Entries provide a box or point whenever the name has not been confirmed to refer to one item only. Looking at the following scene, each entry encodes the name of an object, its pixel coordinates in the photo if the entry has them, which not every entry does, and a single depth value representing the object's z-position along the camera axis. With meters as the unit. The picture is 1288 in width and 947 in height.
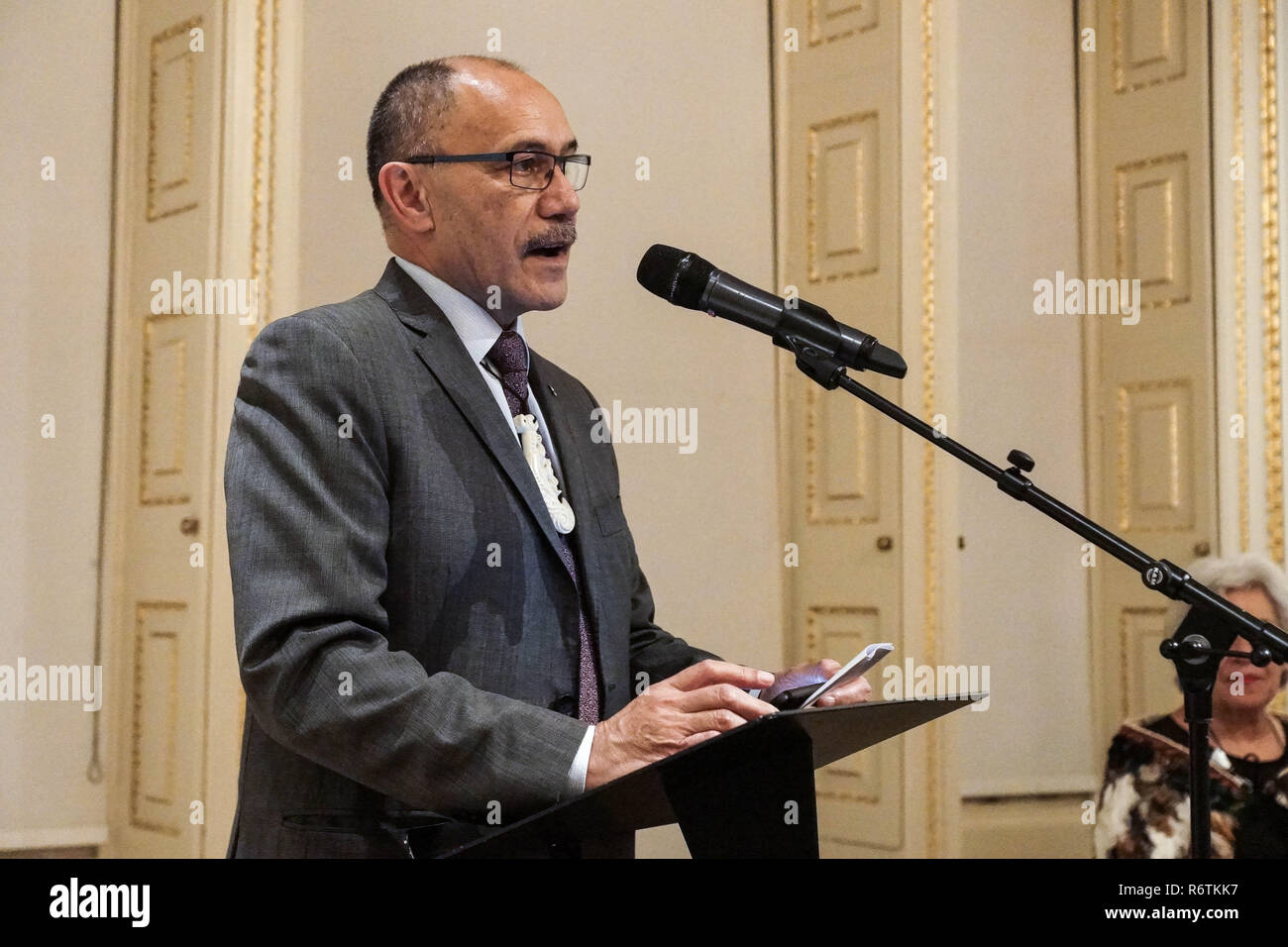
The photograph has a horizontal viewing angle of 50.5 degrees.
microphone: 1.68
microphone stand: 1.64
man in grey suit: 1.50
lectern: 1.32
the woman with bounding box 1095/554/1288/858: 2.80
